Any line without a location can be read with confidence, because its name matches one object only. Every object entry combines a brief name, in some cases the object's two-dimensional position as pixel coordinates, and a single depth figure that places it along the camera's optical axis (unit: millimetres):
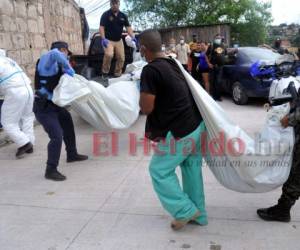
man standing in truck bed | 7969
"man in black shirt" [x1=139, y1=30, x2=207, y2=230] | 2893
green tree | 31828
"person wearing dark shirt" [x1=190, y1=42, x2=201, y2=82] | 10516
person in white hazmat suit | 5512
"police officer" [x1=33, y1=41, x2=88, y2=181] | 4645
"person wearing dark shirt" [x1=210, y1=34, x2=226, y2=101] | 9484
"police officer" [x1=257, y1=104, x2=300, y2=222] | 2990
